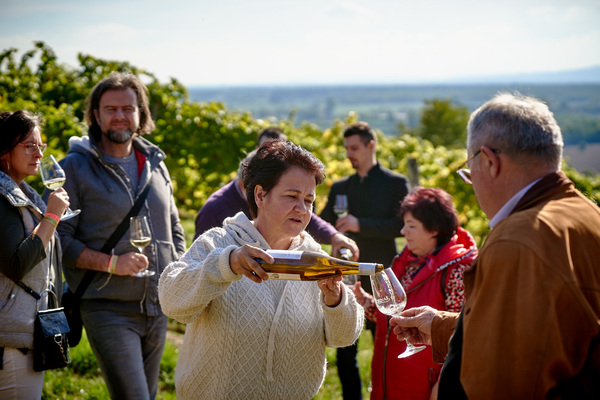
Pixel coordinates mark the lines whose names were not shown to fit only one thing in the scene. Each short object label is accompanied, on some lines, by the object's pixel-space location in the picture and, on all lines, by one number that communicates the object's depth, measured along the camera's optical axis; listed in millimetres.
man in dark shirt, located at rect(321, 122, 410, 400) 5348
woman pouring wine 2604
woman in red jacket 3516
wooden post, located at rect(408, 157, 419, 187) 9461
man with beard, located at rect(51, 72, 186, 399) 3770
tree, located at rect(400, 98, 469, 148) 61531
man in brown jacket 1728
